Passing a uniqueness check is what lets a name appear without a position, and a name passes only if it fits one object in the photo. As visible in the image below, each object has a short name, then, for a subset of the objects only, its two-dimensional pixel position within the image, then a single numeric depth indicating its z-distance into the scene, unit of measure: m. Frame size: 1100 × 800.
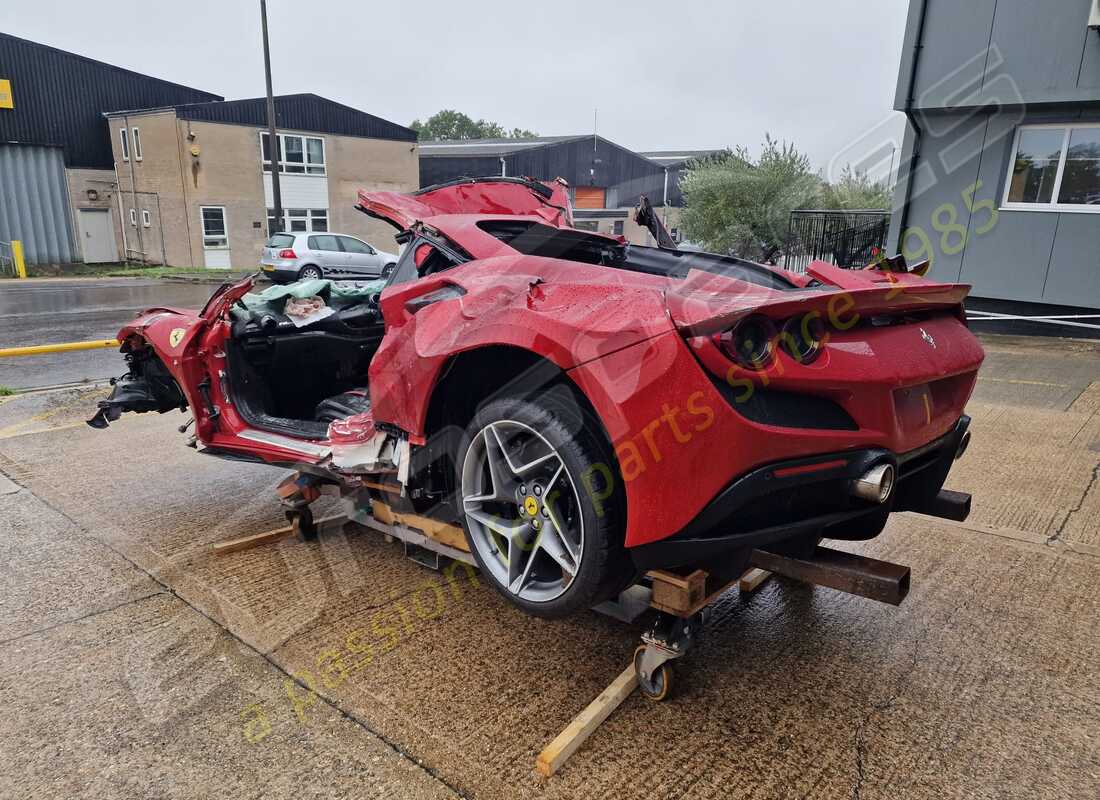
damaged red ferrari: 1.95
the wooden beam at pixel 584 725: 2.07
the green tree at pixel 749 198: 18.97
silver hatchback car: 18.12
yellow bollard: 23.23
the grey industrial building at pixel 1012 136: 9.18
